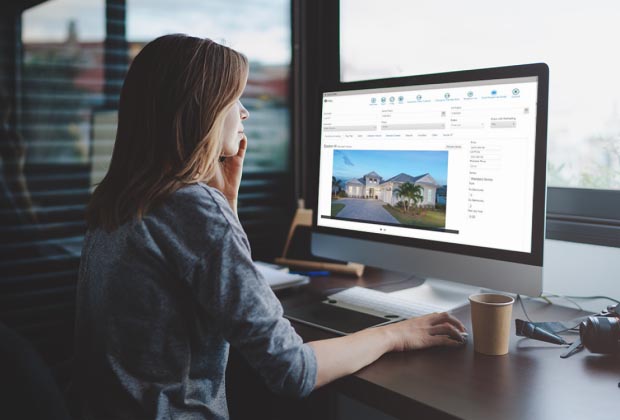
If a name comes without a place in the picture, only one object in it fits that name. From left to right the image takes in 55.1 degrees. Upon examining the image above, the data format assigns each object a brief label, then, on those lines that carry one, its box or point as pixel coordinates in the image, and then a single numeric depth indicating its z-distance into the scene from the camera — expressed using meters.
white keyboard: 1.31
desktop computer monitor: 1.19
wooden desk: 0.87
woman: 0.90
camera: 1.06
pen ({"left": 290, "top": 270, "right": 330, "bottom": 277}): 1.73
